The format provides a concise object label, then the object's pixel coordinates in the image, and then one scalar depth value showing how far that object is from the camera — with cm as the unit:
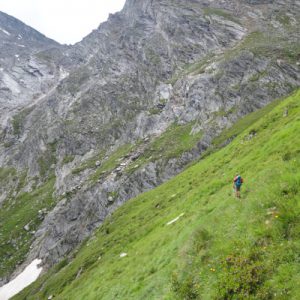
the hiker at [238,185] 2431
